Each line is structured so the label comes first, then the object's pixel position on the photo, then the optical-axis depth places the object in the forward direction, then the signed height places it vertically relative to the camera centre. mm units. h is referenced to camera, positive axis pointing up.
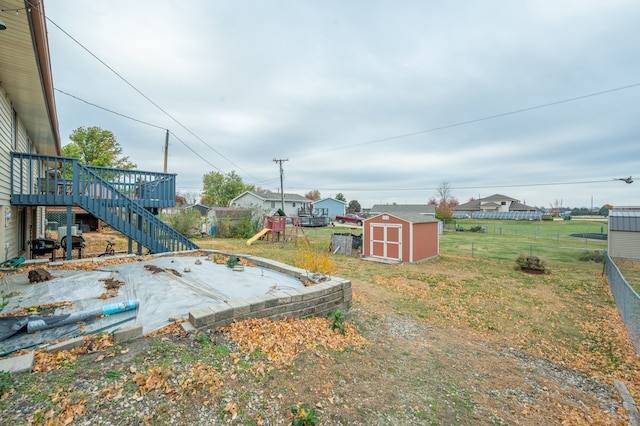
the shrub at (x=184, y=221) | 18125 -597
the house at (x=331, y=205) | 46806 +1346
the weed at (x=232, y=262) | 6973 -1322
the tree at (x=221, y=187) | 44438 +4157
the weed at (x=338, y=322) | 4465 -1860
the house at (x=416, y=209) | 32691 +565
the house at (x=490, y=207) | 55166 +1489
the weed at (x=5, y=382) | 2121 -1375
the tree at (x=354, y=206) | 63725 +1683
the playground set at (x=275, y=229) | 17997 -1111
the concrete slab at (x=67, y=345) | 2748 -1378
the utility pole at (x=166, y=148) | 16094 +3816
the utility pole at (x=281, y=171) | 27781 +4312
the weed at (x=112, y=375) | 2411 -1480
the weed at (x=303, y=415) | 2238 -1756
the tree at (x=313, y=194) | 76281 +5159
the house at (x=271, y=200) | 38525 +1802
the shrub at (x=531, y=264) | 10812 -2034
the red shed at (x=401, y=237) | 13039 -1197
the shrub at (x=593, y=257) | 13586 -2200
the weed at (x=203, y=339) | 3228 -1536
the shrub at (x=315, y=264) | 6465 -1264
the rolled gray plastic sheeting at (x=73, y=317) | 3173 -1339
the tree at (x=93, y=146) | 24688 +6103
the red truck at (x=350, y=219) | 37462 -867
